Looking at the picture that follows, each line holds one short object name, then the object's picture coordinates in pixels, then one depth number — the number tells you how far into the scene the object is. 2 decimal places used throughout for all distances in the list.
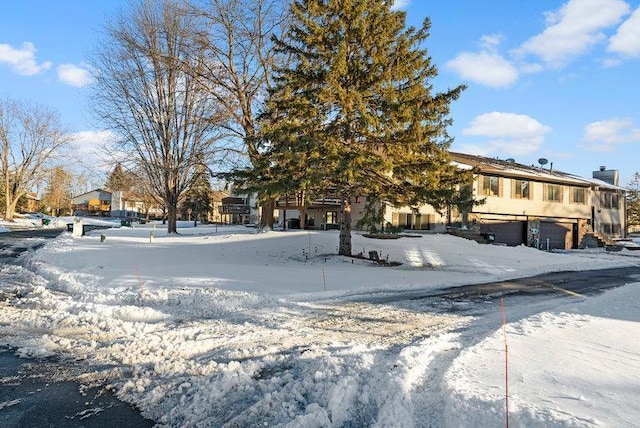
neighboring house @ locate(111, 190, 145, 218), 90.12
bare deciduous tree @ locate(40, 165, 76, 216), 76.82
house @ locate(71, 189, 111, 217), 94.69
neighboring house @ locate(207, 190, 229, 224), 84.12
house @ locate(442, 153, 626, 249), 30.95
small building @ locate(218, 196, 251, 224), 59.09
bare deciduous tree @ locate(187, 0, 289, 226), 24.56
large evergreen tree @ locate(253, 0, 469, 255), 14.14
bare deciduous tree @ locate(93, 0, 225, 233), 25.11
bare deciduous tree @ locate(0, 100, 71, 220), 50.74
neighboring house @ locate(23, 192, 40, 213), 80.59
